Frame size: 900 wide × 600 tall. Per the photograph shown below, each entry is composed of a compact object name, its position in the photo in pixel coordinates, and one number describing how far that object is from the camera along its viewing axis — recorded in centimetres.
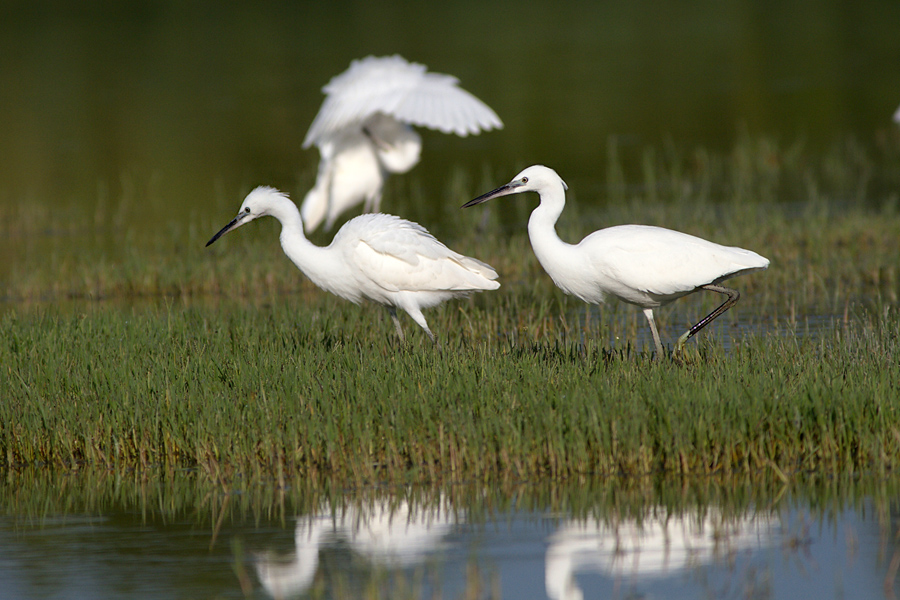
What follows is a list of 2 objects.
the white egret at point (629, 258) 1612
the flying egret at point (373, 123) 2437
